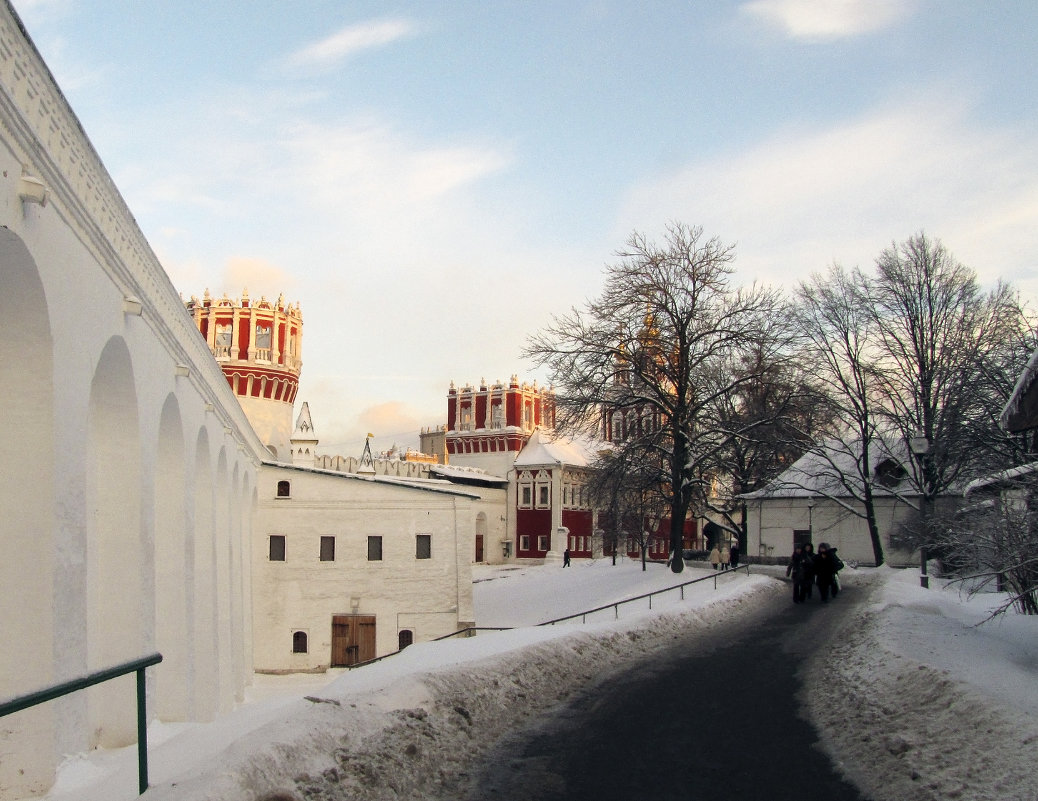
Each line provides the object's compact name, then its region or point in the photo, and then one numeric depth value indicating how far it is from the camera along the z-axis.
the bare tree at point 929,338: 31.36
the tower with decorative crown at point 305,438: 47.22
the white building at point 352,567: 35.56
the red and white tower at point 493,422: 76.00
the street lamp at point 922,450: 25.20
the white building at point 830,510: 40.91
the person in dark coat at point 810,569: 23.25
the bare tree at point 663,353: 33.75
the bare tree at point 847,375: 36.62
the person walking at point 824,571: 23.19
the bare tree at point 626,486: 33.56
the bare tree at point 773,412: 34.28
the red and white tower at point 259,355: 47.72
